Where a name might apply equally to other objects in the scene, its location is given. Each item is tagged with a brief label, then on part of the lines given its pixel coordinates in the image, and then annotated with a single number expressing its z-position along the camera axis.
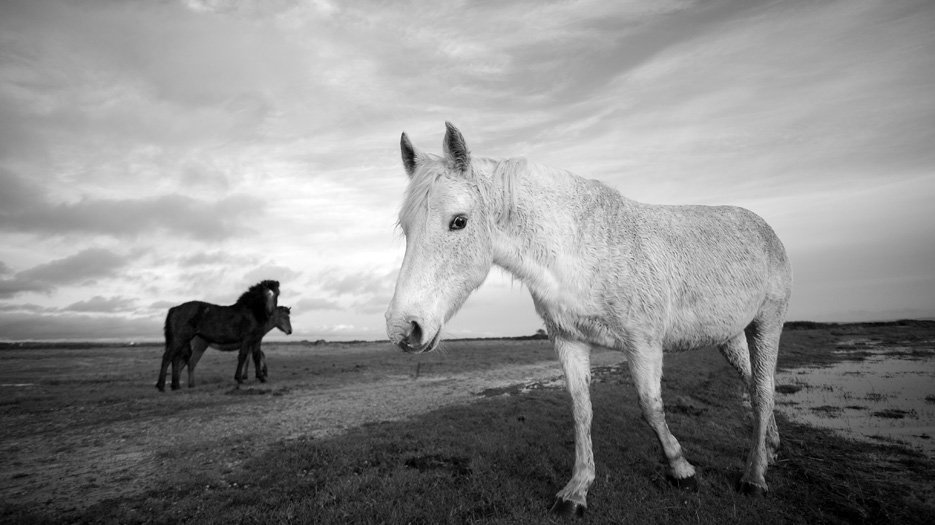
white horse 3.32
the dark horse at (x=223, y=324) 15.12
